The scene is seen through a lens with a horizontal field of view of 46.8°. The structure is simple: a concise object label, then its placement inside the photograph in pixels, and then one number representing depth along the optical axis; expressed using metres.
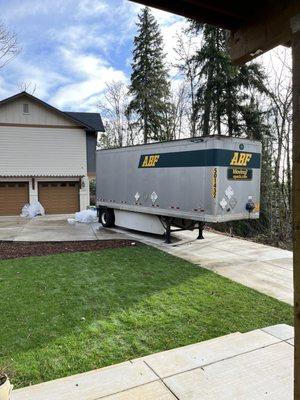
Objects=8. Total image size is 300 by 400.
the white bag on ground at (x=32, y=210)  21.27
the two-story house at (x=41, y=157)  21.64
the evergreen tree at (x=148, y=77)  29.19
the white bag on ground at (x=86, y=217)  17.98
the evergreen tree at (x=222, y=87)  20.73
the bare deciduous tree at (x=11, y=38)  19.86
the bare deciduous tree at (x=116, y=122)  38.06
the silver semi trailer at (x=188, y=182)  9.91
